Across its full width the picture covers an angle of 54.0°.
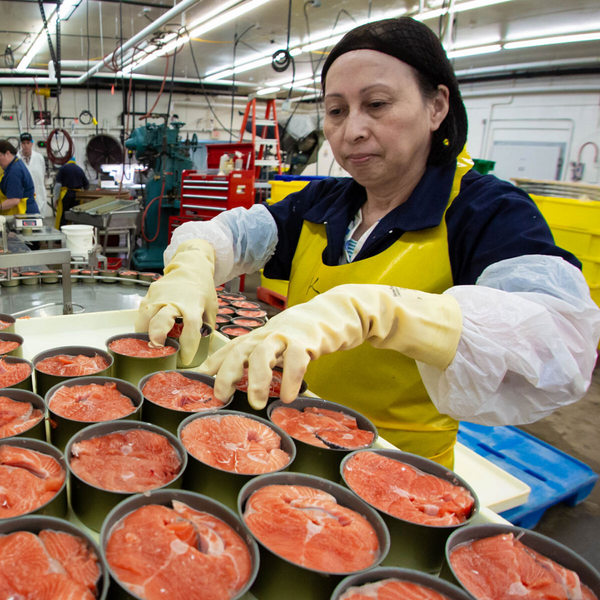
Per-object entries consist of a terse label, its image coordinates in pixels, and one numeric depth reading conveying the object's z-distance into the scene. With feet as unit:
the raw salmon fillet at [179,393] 1.68
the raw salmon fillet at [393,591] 1.14
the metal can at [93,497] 1.24
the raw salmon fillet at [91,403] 1.56
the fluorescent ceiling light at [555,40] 8.61
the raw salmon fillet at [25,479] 1.26
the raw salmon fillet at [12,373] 1.67
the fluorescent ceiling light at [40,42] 7.27
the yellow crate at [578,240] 6.25
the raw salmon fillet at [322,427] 1.57
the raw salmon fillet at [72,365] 1.78
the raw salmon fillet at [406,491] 1.35
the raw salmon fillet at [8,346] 1.87
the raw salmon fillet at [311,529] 1.22
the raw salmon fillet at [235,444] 1.44
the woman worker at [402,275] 1.52
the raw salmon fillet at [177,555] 1.13
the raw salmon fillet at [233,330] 2.88
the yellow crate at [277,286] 7.32
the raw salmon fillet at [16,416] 1.46
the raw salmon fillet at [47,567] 1.09
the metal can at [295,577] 1.11
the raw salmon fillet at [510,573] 1.19
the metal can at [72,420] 1.46
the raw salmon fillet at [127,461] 1.35
